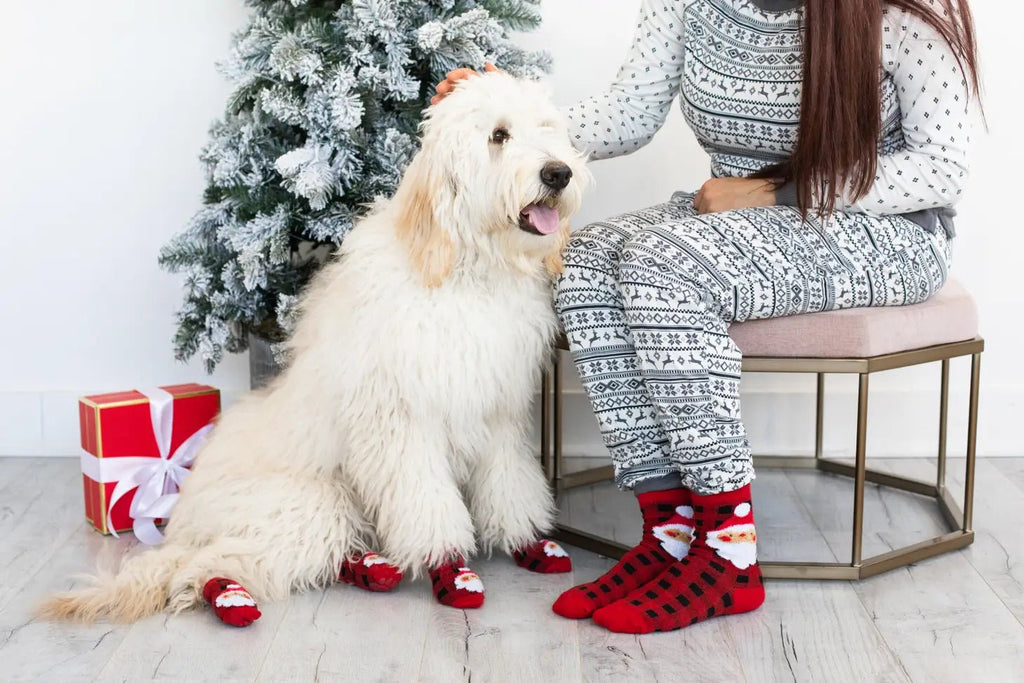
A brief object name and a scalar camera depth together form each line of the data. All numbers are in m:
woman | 1.79
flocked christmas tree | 2.17
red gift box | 2.23
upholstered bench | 1.89
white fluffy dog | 1.77
